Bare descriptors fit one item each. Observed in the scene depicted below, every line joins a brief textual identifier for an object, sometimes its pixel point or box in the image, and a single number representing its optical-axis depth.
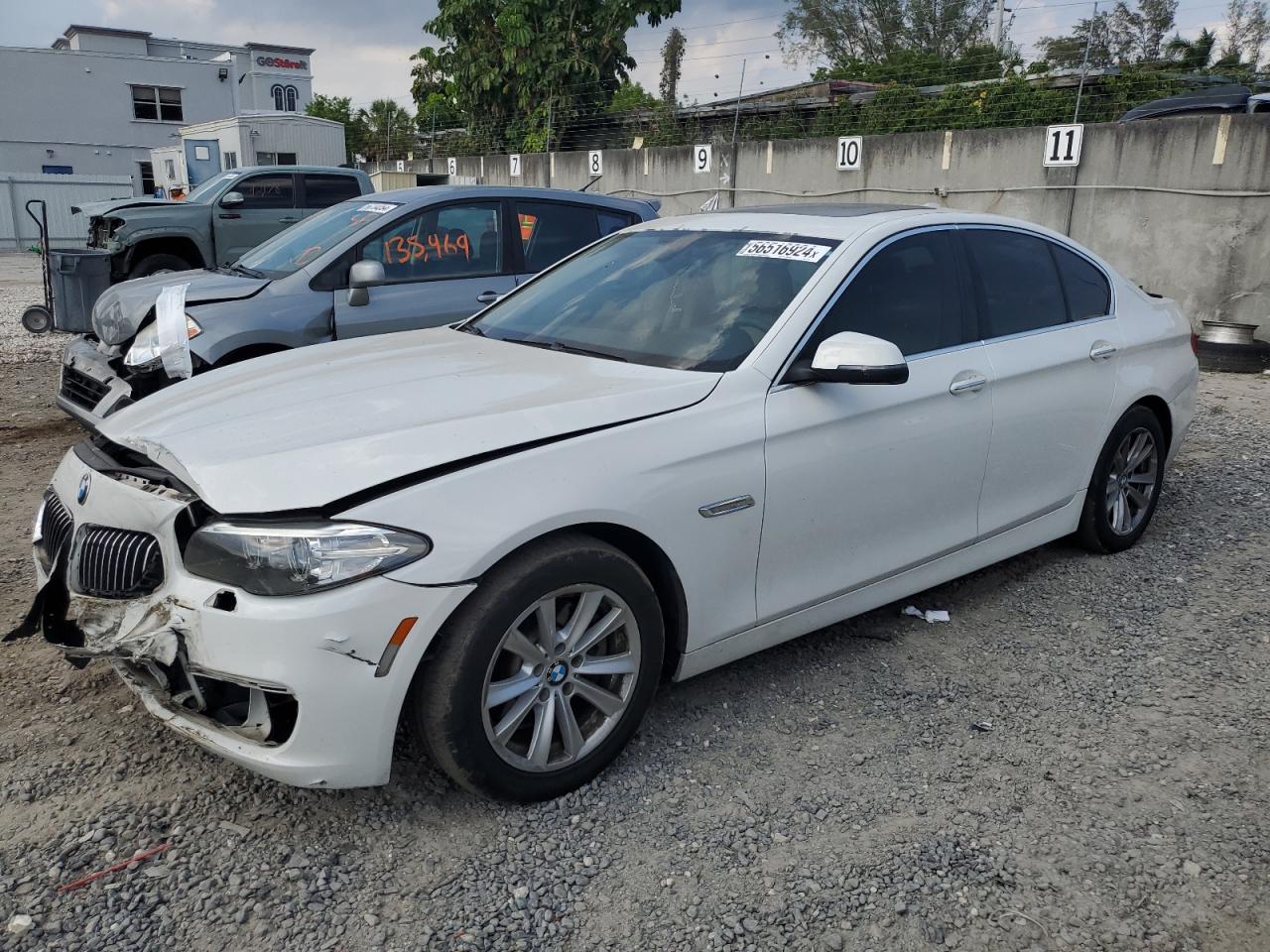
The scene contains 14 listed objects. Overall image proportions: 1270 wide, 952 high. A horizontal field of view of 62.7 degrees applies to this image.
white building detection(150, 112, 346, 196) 30.14
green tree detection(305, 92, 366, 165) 53.00
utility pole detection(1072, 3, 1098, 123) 12.62
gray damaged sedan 5.91
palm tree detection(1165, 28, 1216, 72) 24.11
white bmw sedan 2.61
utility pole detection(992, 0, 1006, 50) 22.85
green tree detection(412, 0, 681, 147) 26.55
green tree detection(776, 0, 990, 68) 32.69
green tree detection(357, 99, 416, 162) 28.51
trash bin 8.76
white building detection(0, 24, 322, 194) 42.94
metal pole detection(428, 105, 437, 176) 25.53
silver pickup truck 11.95
